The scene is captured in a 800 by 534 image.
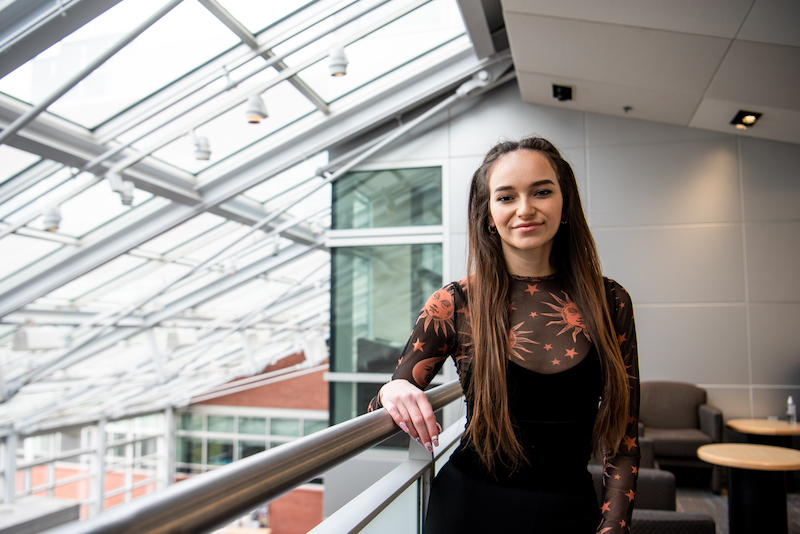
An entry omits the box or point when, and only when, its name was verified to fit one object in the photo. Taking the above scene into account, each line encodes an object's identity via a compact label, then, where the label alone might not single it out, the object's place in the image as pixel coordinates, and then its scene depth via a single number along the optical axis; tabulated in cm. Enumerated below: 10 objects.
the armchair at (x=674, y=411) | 550
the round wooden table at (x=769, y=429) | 482
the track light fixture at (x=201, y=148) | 497
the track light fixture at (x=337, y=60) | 439
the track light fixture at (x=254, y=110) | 462
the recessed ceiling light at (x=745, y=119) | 529
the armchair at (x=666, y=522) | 239
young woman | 113
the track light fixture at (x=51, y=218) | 512
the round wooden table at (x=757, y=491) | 350
